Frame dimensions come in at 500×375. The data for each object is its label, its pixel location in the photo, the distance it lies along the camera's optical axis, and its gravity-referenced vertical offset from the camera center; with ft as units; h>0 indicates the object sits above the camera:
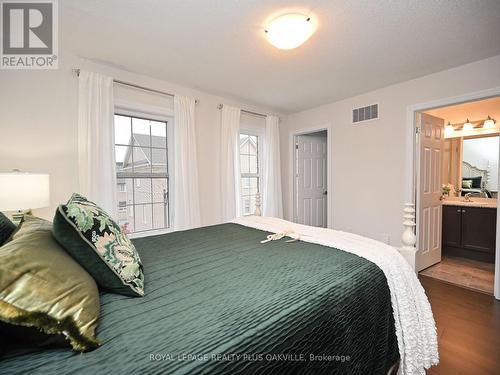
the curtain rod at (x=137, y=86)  7.83 +3.73
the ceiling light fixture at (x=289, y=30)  5.71 +3.88
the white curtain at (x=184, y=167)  9.93 +0.68
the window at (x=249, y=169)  13.15 +0.77
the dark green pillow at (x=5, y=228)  3.04 -0.63
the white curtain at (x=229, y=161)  11.38 +1.07
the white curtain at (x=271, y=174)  13.20 +0.52
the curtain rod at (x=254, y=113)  12.31 +3.82
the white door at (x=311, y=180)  14.64 +0.21
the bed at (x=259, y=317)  2.08 -1.51
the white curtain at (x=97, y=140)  7.83 +1.48
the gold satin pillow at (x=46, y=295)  1.95 -1.01
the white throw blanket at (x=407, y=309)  4.04 -2.28
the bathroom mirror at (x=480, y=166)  11.95 +0.93
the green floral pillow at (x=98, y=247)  2.84 -0.83
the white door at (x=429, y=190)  10.02 -0.31
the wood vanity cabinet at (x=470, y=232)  10.96 -2.39
